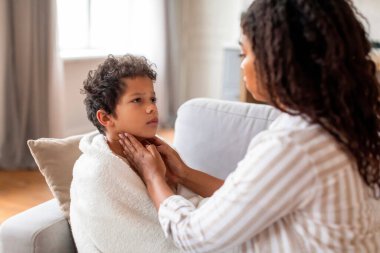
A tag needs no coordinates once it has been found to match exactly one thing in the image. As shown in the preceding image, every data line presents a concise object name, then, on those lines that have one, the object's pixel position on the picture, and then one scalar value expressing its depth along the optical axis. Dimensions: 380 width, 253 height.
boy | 1.23
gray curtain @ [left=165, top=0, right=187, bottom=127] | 4.68
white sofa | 1.37
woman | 0.84
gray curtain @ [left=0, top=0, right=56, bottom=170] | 3.23
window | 4.07
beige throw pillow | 1.44
